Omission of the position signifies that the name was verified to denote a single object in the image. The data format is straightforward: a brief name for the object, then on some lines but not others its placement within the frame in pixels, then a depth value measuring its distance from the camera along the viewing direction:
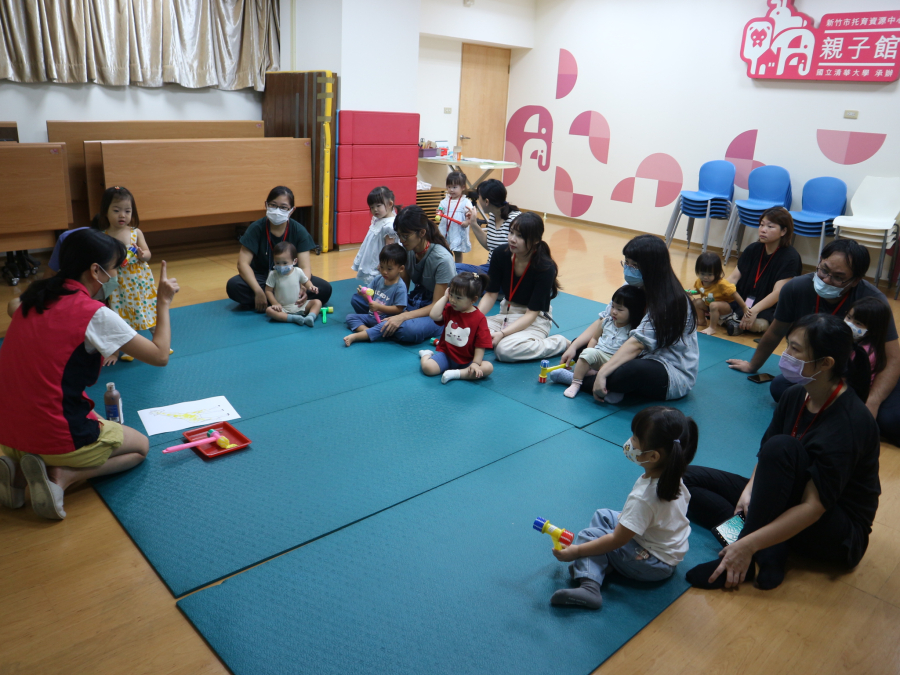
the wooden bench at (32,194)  4.78
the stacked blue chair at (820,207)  6.50
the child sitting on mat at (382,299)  4.30
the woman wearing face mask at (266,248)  4.60
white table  7.96
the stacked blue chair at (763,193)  6.86
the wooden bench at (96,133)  5.72
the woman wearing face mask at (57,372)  2.34
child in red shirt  3.72
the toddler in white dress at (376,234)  4.85
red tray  2.88
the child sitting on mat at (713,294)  4.84
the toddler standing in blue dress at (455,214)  5.67
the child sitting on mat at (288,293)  4.59
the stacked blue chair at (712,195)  7.38
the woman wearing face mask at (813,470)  2.07
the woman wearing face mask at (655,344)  3.37
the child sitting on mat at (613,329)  3.62
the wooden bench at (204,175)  5.58
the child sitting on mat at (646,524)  1.97
